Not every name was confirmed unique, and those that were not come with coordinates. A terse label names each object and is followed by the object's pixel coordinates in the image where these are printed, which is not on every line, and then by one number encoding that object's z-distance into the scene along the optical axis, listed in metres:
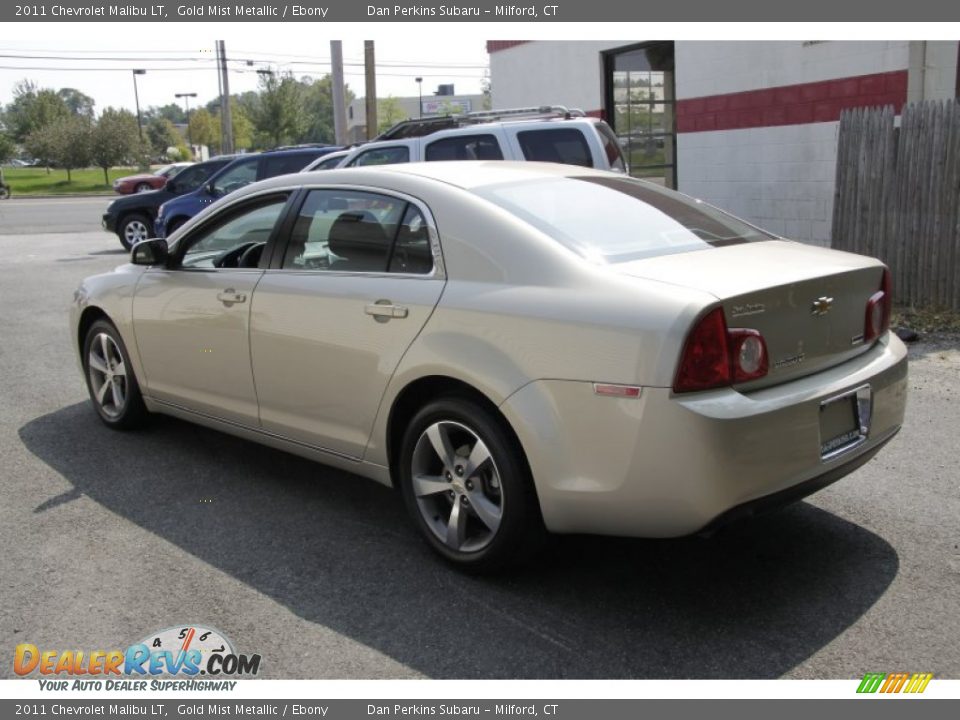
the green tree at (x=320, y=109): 125.59
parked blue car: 15.42
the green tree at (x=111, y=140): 62.38
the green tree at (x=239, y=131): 85.81
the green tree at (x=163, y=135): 103.19
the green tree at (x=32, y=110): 71.94
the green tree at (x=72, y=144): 62.72
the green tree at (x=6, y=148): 66.06
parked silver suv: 10.50
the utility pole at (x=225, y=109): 43.22
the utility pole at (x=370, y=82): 24.81
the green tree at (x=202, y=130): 90.38
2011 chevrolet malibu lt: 3.34
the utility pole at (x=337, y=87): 22.02
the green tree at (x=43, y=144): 64.50
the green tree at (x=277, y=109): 57.38
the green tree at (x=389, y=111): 84.90
